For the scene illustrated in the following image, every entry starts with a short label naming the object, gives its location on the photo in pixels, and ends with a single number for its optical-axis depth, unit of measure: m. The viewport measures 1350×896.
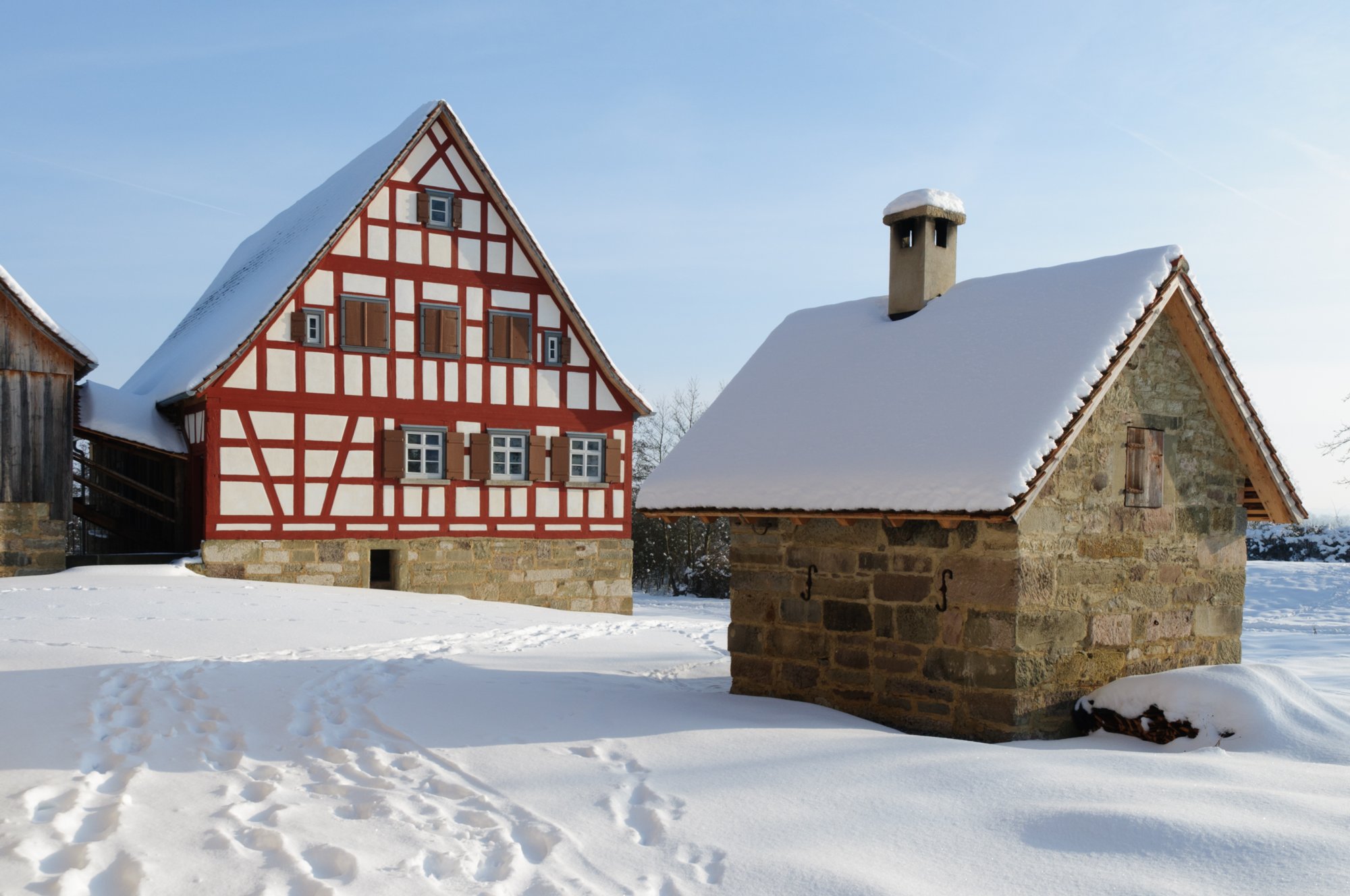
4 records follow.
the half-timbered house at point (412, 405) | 17.55
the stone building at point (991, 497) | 7.62
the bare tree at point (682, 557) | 28.66
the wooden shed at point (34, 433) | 16.17
